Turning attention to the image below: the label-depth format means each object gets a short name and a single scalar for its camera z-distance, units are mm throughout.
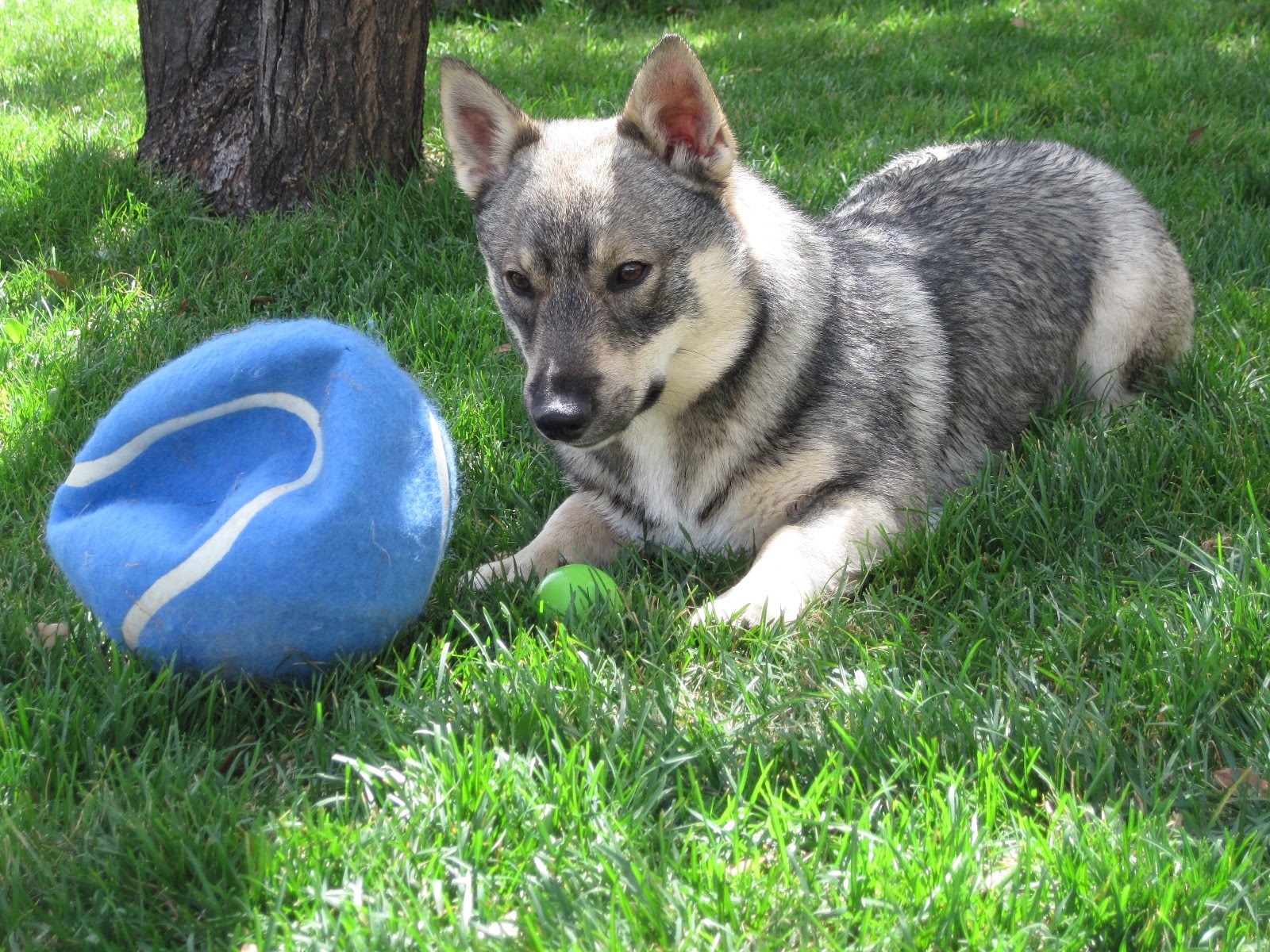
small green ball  2682
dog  2832
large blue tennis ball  2232
